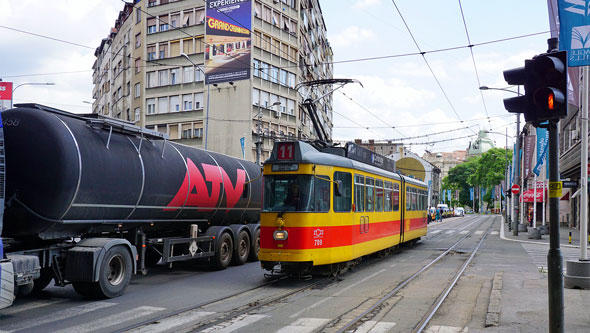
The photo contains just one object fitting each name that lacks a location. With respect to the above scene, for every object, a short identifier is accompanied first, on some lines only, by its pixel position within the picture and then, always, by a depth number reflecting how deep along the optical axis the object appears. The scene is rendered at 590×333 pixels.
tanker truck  9.23
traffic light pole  5.97
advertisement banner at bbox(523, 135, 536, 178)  44.19
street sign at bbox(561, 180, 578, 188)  23.62
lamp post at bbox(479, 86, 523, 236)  28.91
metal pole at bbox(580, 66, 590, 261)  11.89
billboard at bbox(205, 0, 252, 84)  41.09
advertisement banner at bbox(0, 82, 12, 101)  29.77
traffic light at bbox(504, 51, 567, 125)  5.88
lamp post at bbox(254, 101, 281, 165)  22.28
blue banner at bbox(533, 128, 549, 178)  28.31
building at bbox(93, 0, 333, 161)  46.44
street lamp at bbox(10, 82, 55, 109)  29.89
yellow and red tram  11.84
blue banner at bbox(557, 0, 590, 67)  11.11
